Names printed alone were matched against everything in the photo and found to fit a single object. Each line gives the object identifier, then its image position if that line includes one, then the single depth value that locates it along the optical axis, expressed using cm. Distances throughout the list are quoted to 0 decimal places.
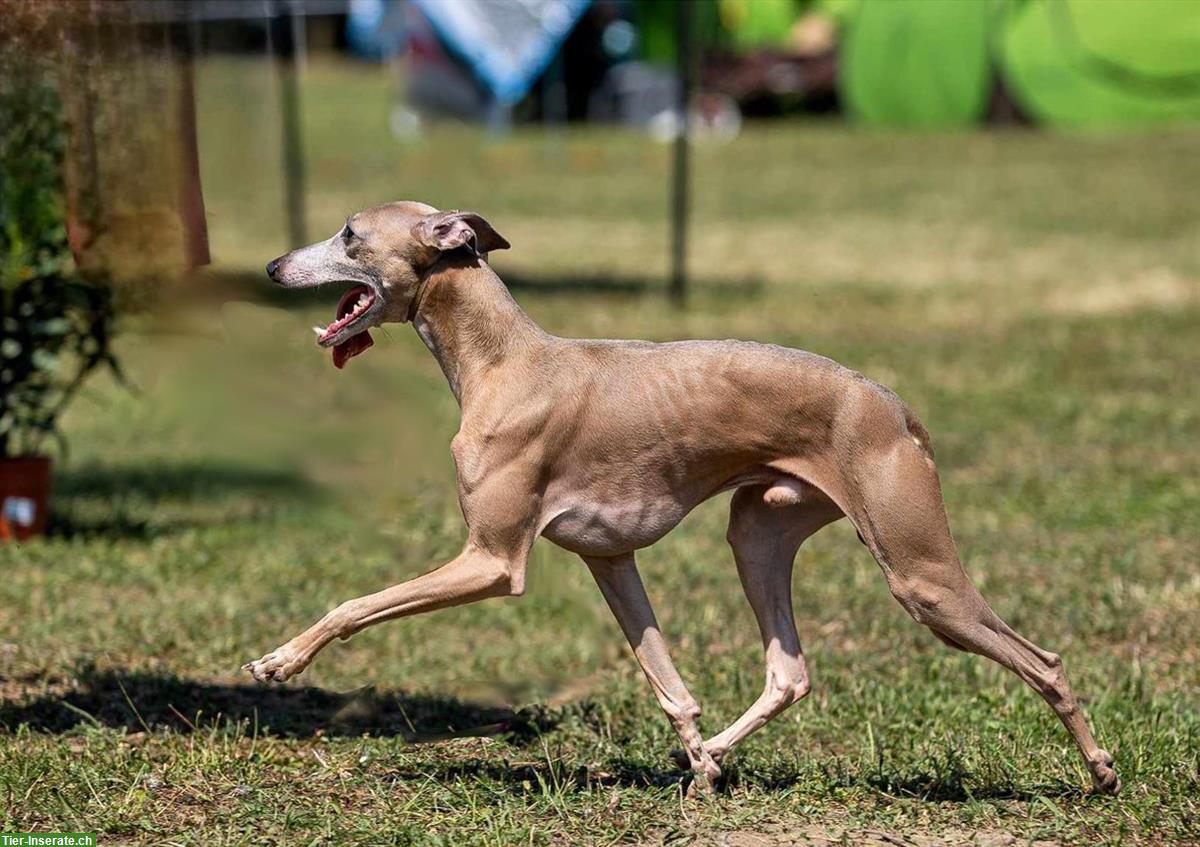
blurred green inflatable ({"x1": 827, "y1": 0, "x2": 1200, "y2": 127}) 2894
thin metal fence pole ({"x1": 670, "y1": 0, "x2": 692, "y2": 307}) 1440
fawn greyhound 453
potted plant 731
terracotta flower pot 786
